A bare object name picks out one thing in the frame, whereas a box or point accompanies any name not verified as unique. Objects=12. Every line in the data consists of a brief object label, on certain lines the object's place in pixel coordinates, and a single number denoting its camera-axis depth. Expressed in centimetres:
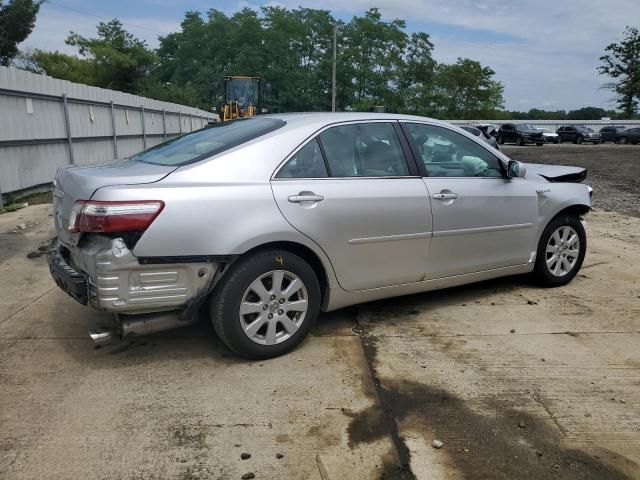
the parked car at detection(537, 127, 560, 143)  4250
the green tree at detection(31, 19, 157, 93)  5197
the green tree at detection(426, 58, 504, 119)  6912
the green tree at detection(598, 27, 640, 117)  6006
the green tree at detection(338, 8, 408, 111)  6569
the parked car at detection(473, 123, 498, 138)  2546
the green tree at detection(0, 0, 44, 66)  3606
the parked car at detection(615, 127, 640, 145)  4181
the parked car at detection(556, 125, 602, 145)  4322
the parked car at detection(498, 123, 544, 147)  3838
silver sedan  314
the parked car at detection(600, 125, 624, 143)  4336
